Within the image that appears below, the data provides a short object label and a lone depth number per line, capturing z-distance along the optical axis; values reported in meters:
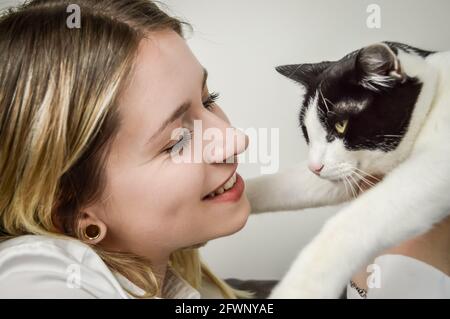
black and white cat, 0.64
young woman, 0.60
